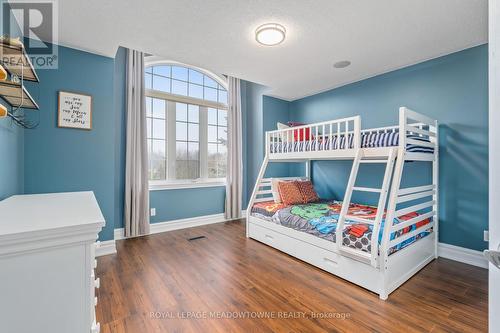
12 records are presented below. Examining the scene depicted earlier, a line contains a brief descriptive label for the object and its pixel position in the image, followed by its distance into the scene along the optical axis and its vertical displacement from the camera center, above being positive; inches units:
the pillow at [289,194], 130.0 -16.4
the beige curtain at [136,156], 127.1 +5.2
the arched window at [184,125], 143.4 +27.2
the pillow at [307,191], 135.8 -15.7
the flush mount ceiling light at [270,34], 84.1 +50.6
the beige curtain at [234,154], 165.9 +8.5
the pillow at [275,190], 134.8 -14.8
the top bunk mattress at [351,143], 87.5 +10.5
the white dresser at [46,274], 29.6 -15.3
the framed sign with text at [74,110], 95.7 +23.4
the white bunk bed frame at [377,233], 74.4 -28.8
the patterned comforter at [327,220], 79.4 -23.4
